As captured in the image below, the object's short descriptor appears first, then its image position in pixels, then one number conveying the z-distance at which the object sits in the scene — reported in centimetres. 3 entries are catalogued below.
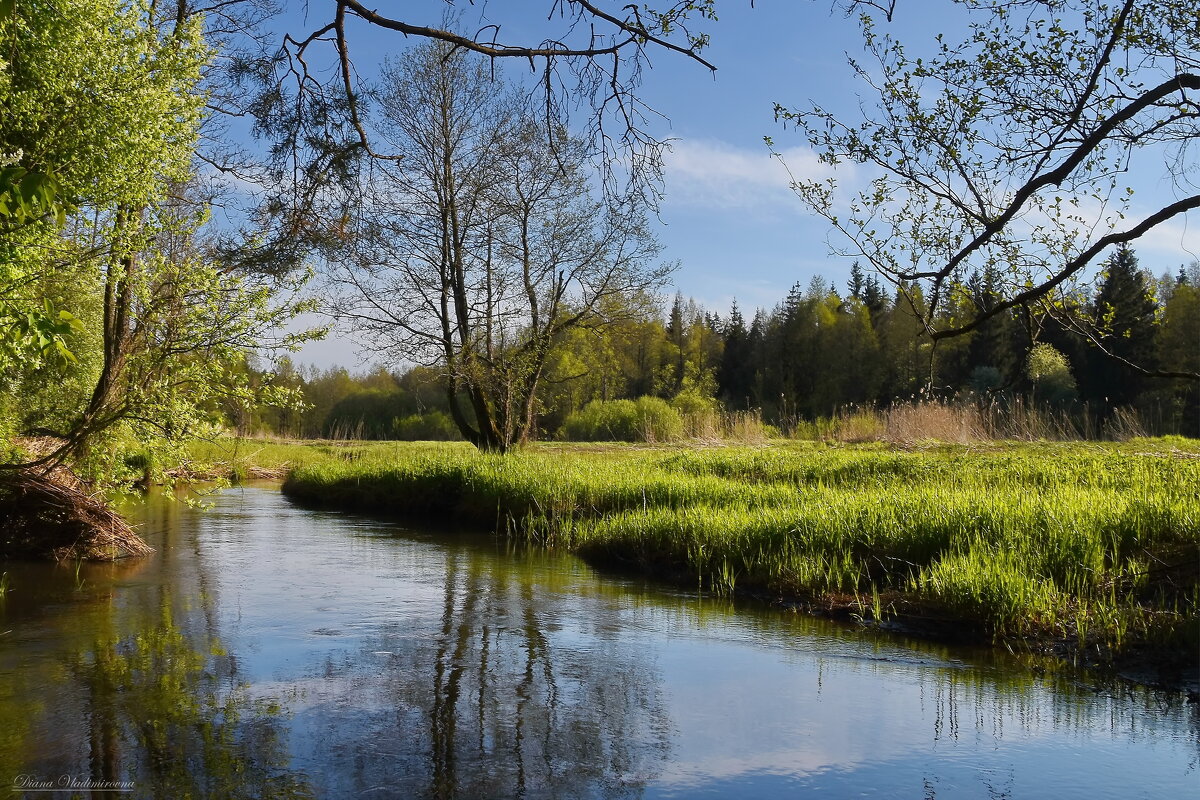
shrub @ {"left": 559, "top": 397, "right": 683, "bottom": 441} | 3756
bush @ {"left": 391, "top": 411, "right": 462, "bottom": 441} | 4605
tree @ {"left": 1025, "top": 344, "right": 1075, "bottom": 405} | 4031
